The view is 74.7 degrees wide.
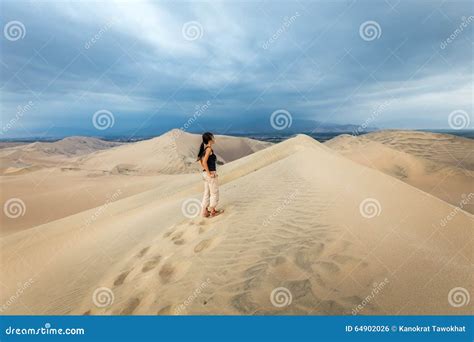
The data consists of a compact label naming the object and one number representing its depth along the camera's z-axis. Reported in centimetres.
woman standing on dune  582
